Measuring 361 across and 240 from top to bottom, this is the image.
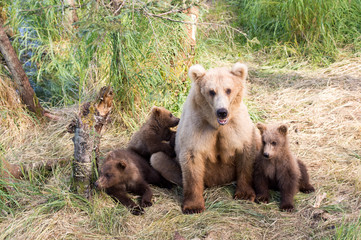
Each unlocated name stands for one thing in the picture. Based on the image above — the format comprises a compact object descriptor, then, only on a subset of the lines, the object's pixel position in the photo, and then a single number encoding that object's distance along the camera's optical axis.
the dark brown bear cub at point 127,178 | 8.34
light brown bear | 7.83
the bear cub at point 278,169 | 8.15
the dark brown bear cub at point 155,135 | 9.98
